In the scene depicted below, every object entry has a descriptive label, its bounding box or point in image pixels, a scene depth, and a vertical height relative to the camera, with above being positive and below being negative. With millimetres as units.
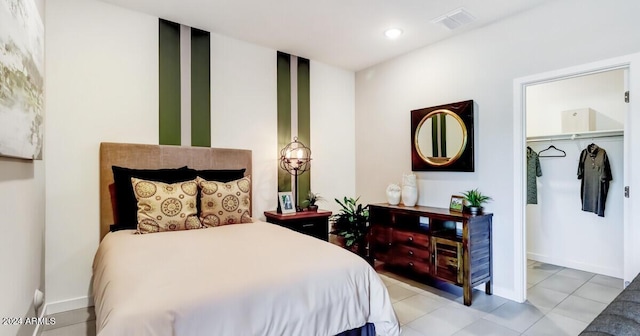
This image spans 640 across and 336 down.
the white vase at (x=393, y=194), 3748 -314
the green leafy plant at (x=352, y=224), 3908 -711
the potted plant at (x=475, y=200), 3014 -326
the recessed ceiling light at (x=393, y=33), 3238 +1402
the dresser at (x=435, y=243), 2859 -757
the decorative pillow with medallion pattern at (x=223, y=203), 2707 -302
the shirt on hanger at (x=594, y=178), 3457 -130
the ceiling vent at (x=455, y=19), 2865 +1390
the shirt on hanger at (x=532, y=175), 3977 -107
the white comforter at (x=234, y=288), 1255 -542
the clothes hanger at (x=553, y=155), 3889 +173
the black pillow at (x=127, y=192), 2600 -187
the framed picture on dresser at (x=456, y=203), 3232 -373
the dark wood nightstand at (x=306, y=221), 3459 -596
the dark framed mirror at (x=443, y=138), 3250 +323
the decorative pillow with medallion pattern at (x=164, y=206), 2428 -295
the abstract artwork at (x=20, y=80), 1316 +444
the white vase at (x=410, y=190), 3594 -262
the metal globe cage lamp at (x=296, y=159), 3941 +118
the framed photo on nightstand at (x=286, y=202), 3652 -395
